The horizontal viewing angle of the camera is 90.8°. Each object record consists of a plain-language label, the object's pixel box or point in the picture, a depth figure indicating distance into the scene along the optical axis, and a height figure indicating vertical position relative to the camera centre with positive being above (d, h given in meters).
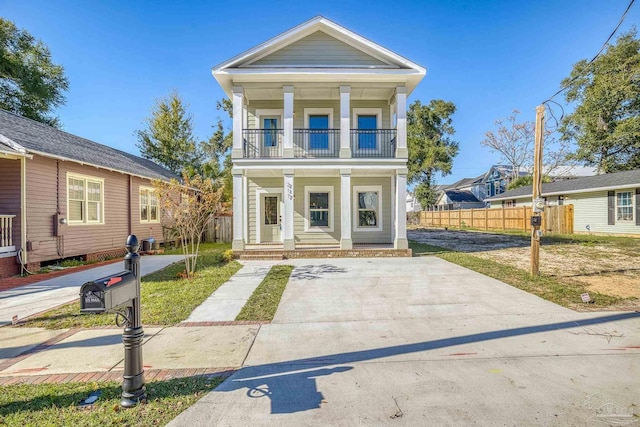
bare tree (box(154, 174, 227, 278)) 8.05 +0.33
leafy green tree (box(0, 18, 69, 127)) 21.59 +10.16
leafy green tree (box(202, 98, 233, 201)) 28.57 +6.90
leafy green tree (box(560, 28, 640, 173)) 25.44 +8.79
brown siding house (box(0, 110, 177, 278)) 8.70 +0.67
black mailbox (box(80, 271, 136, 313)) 2.37 -0.60
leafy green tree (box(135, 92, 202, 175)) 25.59 +6.59
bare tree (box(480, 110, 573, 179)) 32.22 +7.25
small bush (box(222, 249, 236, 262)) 10.89 -1.41
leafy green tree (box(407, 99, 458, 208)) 36.11 +8.89
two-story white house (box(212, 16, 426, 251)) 11.74 +3.25
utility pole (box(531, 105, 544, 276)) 7.54 +0.47
